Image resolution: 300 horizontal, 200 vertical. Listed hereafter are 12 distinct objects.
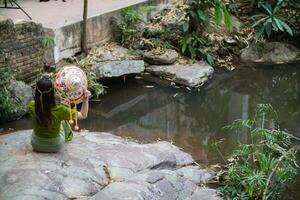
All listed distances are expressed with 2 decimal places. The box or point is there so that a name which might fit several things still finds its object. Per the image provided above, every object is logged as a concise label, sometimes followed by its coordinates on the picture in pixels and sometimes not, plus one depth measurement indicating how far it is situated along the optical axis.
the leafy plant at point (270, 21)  9.06
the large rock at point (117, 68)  7.70
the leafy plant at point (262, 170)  4.72
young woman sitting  4.26
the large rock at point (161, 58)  8.44
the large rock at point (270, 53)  9.25
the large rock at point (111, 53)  8.09
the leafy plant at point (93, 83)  7.28
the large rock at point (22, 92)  6.66
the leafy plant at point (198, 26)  8.49
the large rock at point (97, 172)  4.13
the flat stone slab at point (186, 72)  8.05
